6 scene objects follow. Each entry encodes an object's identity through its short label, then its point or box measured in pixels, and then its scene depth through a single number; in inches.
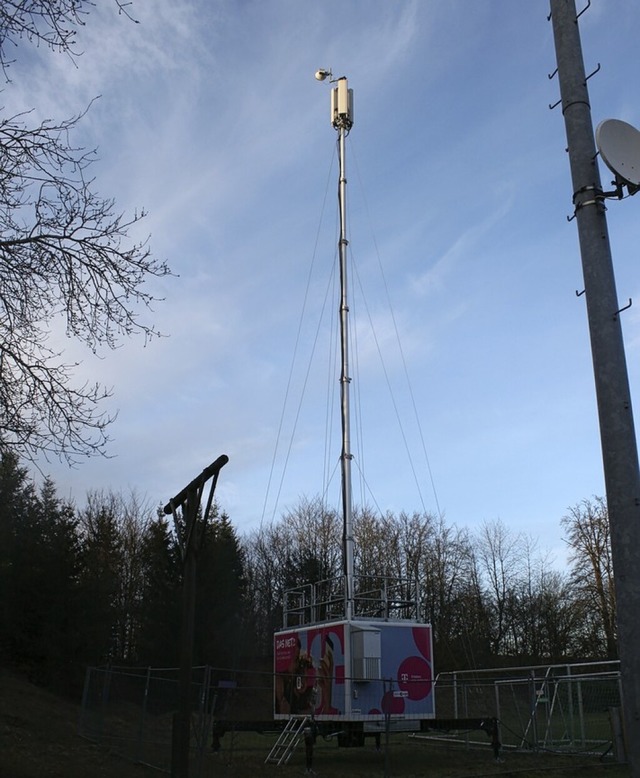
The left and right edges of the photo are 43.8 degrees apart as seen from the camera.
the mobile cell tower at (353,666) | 647.1
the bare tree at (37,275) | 358.0
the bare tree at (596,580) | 1716.3
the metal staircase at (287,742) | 647.8
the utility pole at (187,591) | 341.1
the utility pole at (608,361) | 210.2
